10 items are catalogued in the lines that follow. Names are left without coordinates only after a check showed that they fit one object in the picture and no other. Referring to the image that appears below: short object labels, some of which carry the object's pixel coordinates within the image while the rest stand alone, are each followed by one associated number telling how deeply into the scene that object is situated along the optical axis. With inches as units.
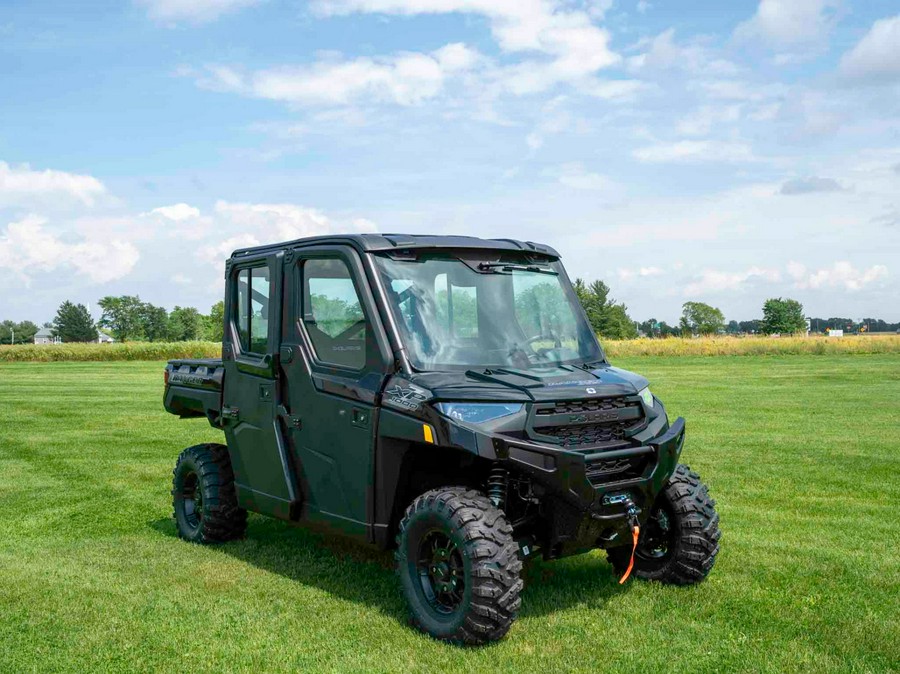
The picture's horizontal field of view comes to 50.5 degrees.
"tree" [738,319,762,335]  6707.2
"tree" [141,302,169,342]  6392.7
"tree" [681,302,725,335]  7592.0
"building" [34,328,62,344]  6916.8
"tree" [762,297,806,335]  5994.1
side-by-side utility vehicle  215.0
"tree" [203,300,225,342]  5757.9
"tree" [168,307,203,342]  6437.0
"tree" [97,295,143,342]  6446.9
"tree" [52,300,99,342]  5561.0
